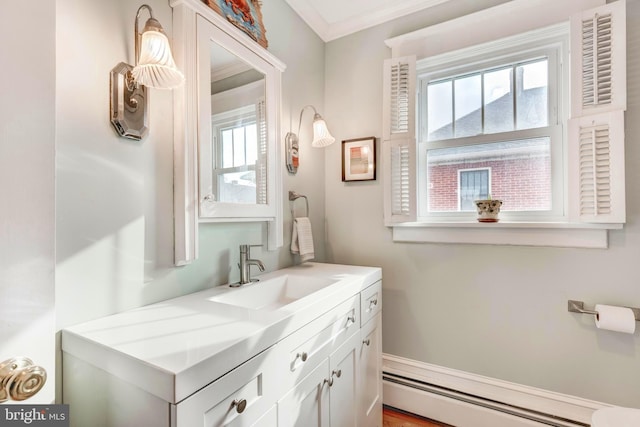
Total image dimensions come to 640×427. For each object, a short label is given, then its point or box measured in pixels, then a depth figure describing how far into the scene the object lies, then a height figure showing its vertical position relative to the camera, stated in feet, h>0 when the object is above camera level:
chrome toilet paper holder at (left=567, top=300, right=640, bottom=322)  4.68 -1.52
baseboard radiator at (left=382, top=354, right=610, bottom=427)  4.94 -3.33
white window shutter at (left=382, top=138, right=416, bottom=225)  5.91 +0.67
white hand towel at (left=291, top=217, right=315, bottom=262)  5.80 -0.47
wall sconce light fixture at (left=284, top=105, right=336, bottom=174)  5.81 +1.45
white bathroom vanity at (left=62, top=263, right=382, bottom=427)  2.16 -1.27
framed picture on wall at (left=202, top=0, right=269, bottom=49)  4.35 +3.08
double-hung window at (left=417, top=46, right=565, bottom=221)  5.31 +1.51
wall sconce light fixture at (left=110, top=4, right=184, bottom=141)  3.06 +1.45
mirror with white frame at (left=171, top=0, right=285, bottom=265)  3.75 +1.24
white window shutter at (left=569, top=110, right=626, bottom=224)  4.35 +0.66
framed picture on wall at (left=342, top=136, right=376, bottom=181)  6.45 +1.20
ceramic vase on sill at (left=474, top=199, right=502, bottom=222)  5.41 +0.07
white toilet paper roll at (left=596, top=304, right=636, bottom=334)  4.28 -1.54
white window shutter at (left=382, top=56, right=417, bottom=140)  5.94 +2.32
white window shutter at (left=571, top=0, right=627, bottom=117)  4.39 +2.30
